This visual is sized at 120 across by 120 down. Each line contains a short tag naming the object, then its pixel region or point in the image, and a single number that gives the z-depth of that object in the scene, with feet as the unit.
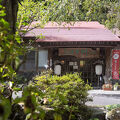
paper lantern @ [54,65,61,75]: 48.52
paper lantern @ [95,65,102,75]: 48.29
